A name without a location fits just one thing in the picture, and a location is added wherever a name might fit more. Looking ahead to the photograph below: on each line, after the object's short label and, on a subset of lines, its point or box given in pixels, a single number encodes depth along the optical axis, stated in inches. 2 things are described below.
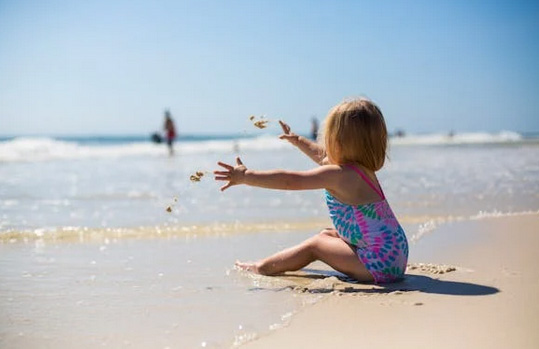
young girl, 127.5
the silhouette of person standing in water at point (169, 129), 916.0
